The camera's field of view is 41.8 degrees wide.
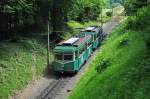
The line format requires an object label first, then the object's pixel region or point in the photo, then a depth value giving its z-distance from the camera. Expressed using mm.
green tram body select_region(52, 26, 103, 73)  17842
